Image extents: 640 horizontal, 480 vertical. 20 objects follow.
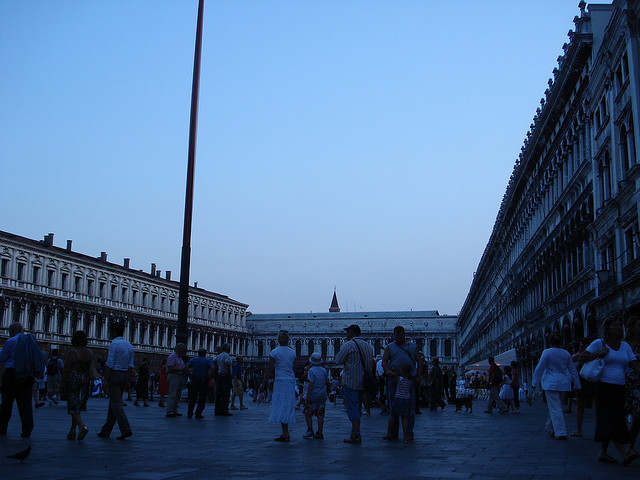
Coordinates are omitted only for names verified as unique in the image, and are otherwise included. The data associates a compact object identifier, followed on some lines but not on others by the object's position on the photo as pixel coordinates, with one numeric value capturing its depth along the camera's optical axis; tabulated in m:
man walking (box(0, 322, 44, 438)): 9.47
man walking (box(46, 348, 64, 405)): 20.41
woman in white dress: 10.41
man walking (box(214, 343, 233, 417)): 17.00
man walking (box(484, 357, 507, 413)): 20.86
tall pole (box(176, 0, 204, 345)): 15.48
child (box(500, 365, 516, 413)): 21.80
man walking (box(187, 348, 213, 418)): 15.74
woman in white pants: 10.68
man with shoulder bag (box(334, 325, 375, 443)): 10.41
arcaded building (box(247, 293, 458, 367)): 115.69
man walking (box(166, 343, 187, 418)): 15.62
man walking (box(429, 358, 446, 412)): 22.59
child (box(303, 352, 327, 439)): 10.96
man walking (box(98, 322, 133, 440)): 9.80
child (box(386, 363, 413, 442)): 10.46
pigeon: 6.63
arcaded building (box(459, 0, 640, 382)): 21.92
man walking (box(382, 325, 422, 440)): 10.66
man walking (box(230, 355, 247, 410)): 22.05
